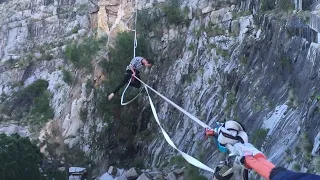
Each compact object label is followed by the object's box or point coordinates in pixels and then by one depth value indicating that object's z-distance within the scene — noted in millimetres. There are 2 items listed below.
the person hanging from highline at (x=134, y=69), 13652
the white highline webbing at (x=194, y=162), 4891
